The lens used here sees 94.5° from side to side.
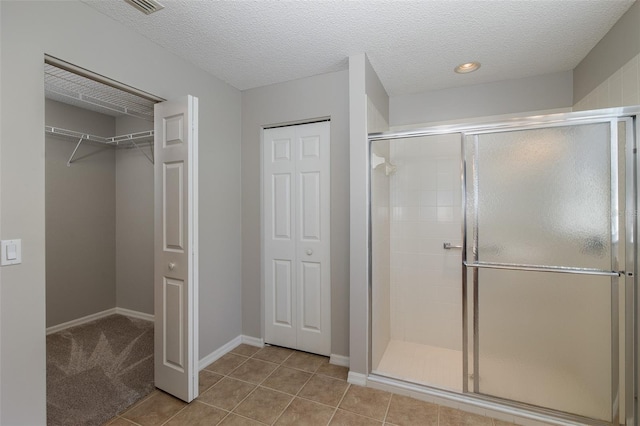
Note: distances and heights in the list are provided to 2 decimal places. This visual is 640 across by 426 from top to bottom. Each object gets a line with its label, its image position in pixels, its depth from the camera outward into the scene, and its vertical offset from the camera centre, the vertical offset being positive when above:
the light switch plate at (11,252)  1.38 -0.19
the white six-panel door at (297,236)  2.68 -0.23
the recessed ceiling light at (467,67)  2.41 +1.20
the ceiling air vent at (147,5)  1.65 +1.19
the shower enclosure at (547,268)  1.72 -0.36
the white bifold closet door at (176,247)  2.00 -0.25
